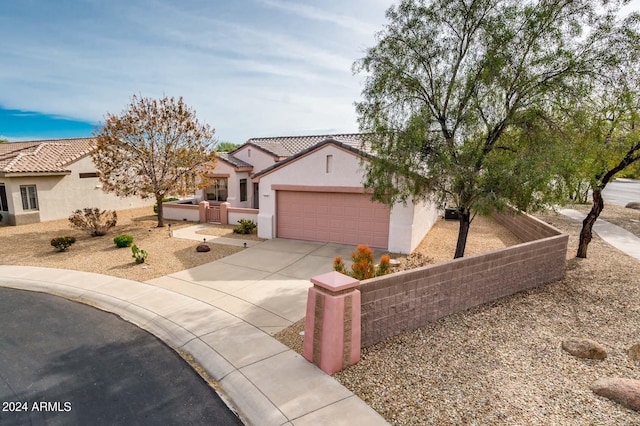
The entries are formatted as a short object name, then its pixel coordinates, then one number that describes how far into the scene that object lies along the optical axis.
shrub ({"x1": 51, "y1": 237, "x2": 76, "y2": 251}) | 13.83
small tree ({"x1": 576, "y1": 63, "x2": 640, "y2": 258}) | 8.71
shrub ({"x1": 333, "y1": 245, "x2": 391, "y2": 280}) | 8.70
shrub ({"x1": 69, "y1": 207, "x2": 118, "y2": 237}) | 16.45
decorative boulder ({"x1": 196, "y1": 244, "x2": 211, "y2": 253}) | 13.91
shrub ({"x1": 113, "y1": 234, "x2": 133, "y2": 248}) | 14.39
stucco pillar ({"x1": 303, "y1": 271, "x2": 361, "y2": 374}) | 5.84
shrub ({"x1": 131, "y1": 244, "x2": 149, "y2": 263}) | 12.24
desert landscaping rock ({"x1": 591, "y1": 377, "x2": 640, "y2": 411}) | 5.02
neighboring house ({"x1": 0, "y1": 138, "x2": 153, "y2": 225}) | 19.48
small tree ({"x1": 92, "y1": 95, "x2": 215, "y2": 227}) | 17.73
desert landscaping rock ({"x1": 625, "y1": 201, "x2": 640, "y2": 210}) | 26.95
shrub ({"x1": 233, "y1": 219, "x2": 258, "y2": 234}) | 17.23
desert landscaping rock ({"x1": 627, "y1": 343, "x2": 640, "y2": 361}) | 6.38
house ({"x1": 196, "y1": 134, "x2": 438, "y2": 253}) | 14.22
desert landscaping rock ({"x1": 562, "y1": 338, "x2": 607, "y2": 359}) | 6.37
